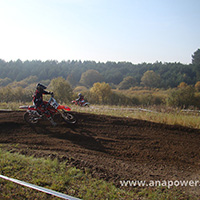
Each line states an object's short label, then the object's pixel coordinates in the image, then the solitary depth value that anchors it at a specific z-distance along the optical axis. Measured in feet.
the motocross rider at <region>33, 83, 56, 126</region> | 30.63
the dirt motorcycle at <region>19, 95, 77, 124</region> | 31.37
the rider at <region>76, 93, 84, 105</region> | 64.72
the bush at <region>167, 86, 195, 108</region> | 140.36
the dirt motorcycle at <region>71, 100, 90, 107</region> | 64.09
